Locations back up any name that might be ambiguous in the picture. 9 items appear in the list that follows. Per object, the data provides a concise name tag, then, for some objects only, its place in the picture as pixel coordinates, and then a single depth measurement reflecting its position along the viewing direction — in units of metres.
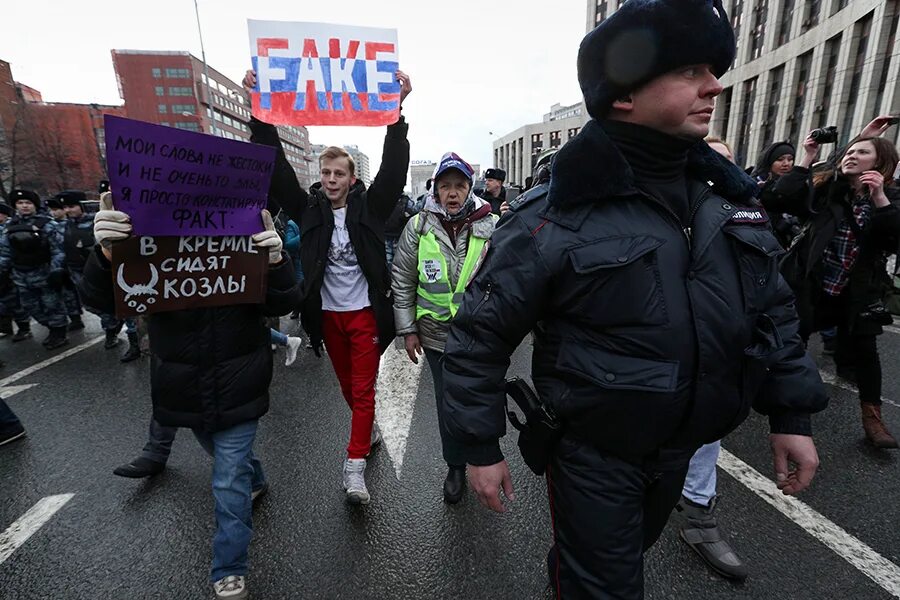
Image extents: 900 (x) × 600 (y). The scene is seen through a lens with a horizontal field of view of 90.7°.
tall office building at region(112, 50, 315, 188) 75.19
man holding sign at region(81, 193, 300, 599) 2.03
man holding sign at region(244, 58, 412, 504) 2.86
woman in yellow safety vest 2.68
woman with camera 3.03
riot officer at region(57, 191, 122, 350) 5.95
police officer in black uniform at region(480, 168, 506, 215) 8.34
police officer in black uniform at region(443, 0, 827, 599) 1.27
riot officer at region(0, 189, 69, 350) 6.04
